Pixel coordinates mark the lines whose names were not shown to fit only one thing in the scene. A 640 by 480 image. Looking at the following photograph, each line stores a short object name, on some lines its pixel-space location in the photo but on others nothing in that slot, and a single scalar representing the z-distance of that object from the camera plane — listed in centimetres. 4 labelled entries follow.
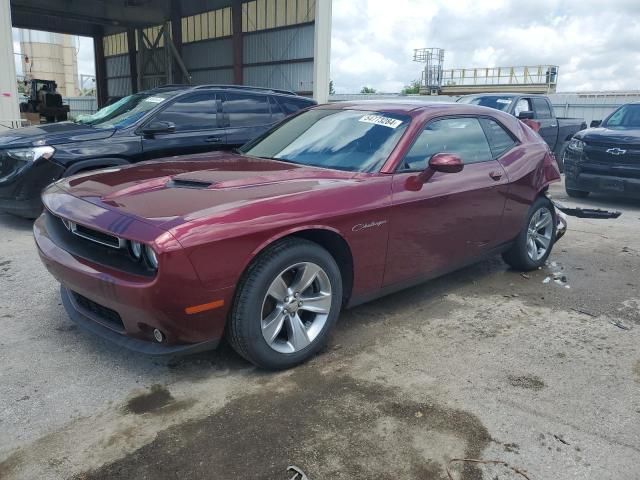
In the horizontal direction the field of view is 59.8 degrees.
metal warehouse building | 1781
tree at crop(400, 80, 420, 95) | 5427
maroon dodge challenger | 277
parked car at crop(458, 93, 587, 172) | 1171
